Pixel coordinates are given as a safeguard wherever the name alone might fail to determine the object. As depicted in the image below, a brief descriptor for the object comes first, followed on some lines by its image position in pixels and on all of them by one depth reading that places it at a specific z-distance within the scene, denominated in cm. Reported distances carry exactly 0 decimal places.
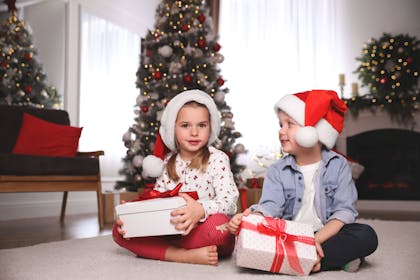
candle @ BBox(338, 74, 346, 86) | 507
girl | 160
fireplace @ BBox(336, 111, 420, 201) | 500
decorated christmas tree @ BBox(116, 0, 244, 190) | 417
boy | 153
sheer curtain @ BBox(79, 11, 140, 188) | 511
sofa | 276
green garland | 493
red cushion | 325
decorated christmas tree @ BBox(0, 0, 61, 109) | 408
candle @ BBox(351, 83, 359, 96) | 514
